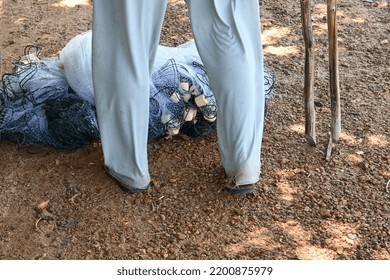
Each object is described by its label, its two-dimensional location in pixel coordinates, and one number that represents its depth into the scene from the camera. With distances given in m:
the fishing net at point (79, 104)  3.23
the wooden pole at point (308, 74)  2.99
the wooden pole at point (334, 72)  2.97
